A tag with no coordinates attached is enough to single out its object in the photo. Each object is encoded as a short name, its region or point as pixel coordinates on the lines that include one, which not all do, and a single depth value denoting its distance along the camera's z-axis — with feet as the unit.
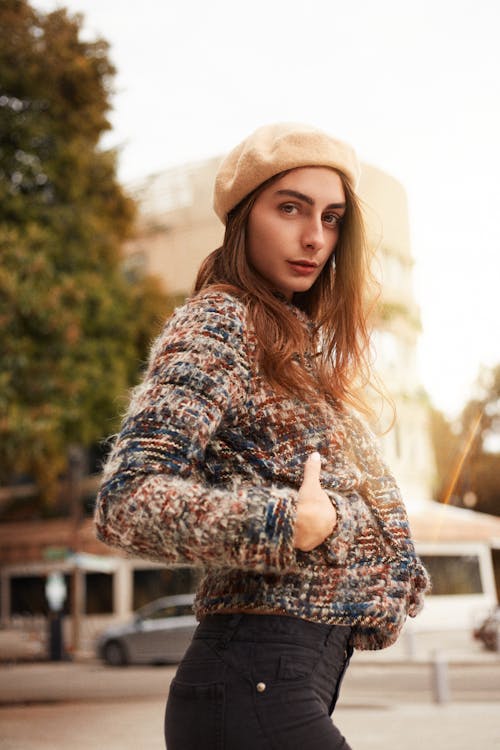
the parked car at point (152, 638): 64.95
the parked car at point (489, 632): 65.46
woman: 4.51
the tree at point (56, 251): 49.70
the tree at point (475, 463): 139.95
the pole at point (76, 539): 78.79
